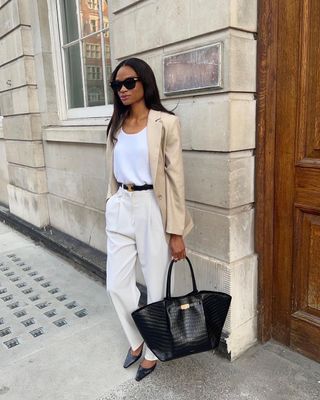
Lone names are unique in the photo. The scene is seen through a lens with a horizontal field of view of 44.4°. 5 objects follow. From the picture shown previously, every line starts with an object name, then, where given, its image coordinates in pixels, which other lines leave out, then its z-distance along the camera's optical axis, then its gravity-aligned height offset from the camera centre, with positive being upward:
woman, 2.30 -0.45
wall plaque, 2.47 +0.30
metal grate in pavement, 3.28 -1.71
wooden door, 2.38 -0.43
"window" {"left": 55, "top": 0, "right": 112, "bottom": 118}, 4.26 +0.74
